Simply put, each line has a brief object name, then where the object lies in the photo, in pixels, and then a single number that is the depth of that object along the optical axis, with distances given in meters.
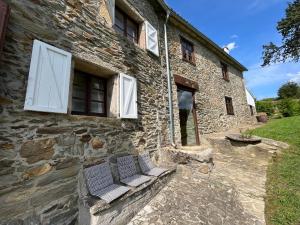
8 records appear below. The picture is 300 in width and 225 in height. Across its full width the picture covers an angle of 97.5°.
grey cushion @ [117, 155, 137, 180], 2.83
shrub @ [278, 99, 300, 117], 12.18
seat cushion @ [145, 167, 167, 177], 3.11
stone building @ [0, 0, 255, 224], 1.76
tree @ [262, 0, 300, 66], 8.56
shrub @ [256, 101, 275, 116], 15.45
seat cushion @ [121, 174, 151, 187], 2.64
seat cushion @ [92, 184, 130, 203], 2.13
